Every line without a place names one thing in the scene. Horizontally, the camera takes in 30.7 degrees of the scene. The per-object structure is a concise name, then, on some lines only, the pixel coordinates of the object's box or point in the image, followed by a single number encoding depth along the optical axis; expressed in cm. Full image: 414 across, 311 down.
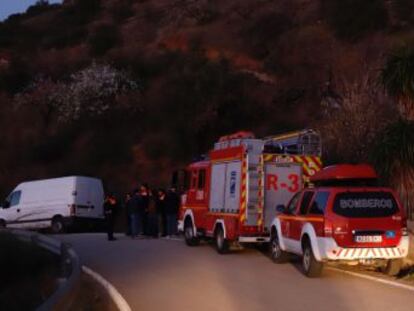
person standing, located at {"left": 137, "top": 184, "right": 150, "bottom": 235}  2639
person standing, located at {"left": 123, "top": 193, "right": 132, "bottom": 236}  2688
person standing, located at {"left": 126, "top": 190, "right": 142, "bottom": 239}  2634
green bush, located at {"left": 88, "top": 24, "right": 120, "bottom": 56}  6506
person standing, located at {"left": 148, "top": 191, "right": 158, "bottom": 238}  2692
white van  3116
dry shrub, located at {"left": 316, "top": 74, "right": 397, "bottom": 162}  2605
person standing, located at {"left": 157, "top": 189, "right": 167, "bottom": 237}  2614
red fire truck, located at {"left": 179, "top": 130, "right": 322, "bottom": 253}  1867
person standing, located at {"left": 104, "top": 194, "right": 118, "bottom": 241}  2512
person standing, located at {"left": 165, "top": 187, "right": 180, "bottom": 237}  2558
